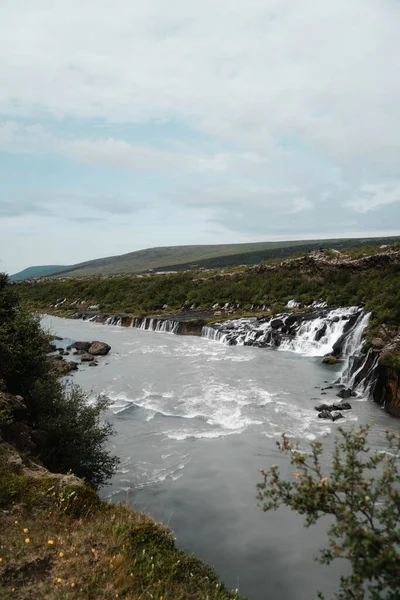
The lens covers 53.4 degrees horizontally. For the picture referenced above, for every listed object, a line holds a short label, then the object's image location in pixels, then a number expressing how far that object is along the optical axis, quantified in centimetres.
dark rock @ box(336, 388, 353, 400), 2673
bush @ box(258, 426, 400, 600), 498
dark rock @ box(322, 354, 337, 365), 3628
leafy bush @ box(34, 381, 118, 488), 1439
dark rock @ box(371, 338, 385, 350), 2926
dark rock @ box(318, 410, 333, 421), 2281
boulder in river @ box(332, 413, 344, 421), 2253
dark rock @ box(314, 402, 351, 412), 2419
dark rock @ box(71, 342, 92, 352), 4662
